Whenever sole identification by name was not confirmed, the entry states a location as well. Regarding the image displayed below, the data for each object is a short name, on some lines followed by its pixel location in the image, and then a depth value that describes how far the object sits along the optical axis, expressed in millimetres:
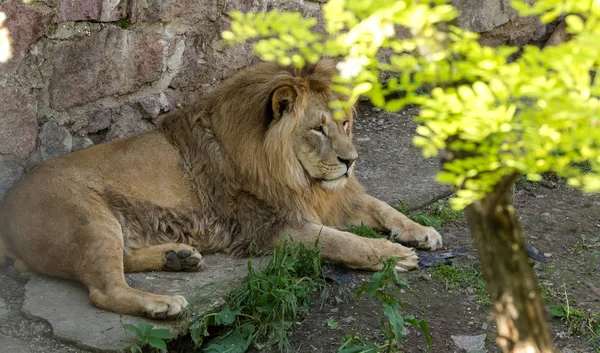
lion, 8953
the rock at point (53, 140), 9594
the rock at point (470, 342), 7945
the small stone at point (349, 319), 8383
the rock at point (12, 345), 7519
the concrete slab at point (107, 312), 7687
